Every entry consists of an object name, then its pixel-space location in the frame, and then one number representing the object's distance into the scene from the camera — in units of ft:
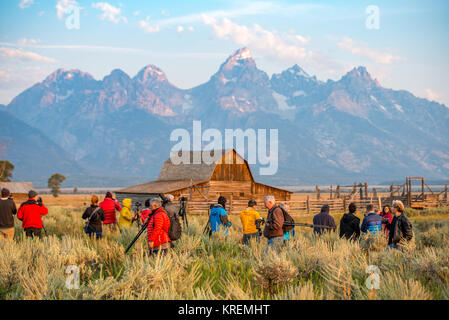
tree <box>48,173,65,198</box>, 344.69
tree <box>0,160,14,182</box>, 275.08
